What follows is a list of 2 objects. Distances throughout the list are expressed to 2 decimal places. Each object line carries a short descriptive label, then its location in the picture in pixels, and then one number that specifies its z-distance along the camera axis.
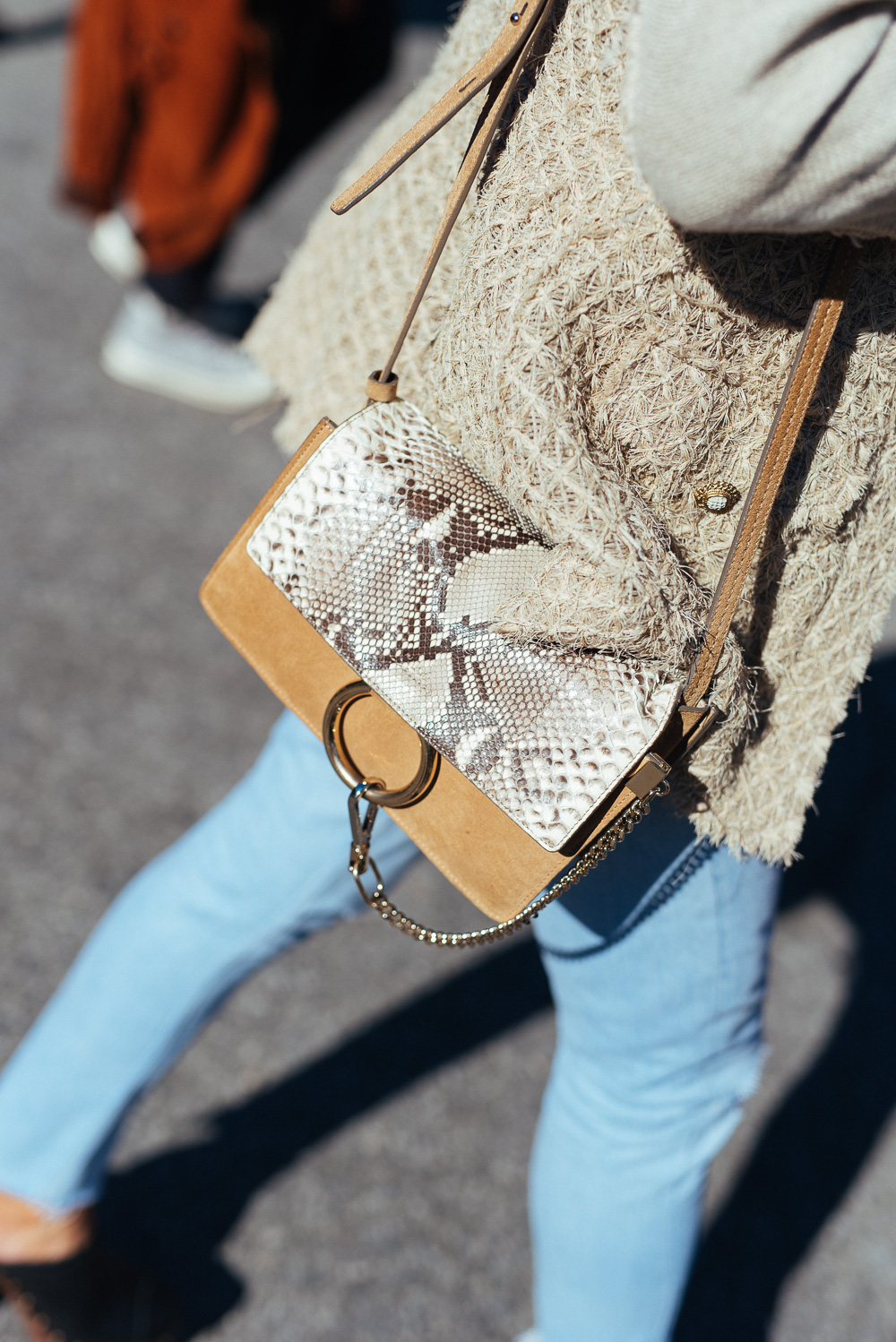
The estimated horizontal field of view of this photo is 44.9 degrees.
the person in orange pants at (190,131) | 2.50
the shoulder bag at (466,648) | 0.77
